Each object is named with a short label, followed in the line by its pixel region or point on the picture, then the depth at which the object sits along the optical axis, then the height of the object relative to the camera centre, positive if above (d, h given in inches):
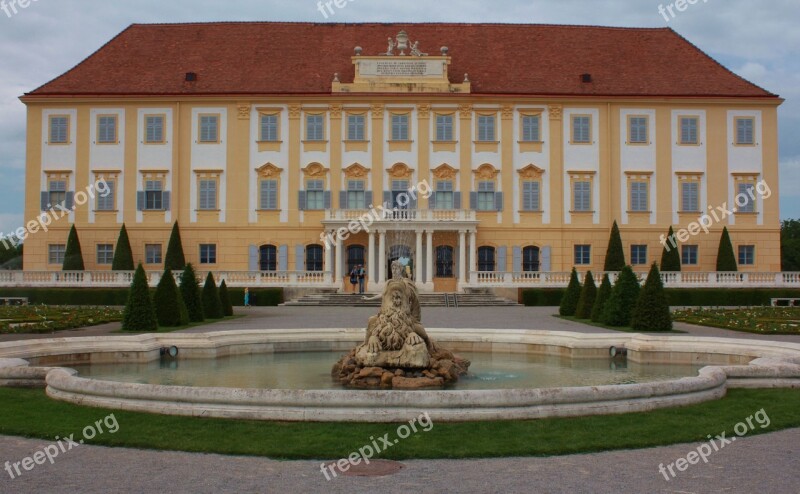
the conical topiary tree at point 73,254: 1505.9 +29.7
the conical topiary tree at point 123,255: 1514.5 +28.4
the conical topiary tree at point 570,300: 1051.3 -34.6
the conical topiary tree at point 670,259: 1504.7 +23.1
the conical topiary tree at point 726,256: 1523.1 +29.1
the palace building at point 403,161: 1587.1 +206.3
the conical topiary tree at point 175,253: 1523.1 +32.2
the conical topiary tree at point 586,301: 989.8 -33.6
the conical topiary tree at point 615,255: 1514.5 +30.2
